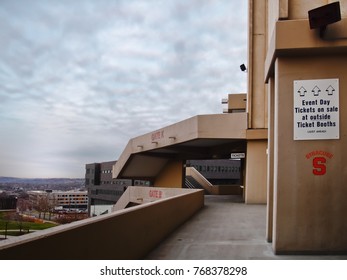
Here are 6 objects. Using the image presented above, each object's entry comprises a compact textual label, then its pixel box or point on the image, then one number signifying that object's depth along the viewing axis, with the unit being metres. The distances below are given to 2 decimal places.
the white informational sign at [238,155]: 21.00
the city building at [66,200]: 189.91
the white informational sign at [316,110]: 6.84
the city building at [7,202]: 95.57
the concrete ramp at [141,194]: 21.26
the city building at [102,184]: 86.38
